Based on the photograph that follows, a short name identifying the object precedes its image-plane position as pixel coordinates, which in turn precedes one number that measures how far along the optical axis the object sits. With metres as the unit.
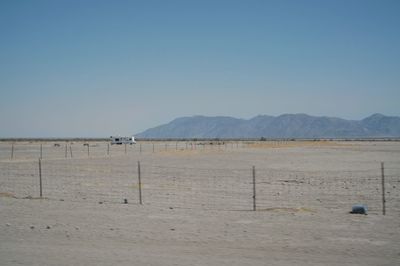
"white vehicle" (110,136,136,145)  110.56
